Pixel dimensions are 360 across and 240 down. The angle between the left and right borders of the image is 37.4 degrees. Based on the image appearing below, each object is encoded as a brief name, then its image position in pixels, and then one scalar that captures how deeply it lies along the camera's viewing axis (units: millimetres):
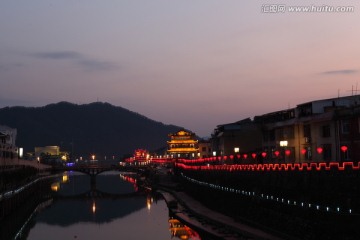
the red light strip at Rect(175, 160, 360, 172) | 35353
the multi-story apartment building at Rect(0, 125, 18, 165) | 85081
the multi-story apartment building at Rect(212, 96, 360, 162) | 49062
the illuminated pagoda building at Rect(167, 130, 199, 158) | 128500
